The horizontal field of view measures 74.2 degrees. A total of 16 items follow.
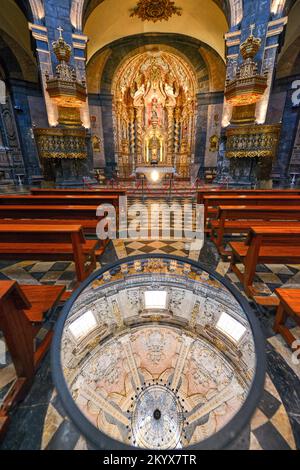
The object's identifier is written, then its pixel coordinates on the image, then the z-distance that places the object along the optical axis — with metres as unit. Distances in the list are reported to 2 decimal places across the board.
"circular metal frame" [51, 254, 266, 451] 0.69
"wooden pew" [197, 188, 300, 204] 4.69
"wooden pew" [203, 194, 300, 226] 3.75
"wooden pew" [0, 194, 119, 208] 3.84
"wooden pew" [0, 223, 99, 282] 2.22
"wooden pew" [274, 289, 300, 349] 1.54
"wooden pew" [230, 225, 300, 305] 2.21
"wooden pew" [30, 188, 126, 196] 4.74
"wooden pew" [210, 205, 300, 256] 3.03
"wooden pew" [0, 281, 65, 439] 1.24
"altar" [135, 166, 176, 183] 8.77
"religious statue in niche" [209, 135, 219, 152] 12.16
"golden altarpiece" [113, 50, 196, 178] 12.23
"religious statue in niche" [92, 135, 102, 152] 12.30
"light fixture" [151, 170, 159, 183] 9.79
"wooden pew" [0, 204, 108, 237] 3.07
